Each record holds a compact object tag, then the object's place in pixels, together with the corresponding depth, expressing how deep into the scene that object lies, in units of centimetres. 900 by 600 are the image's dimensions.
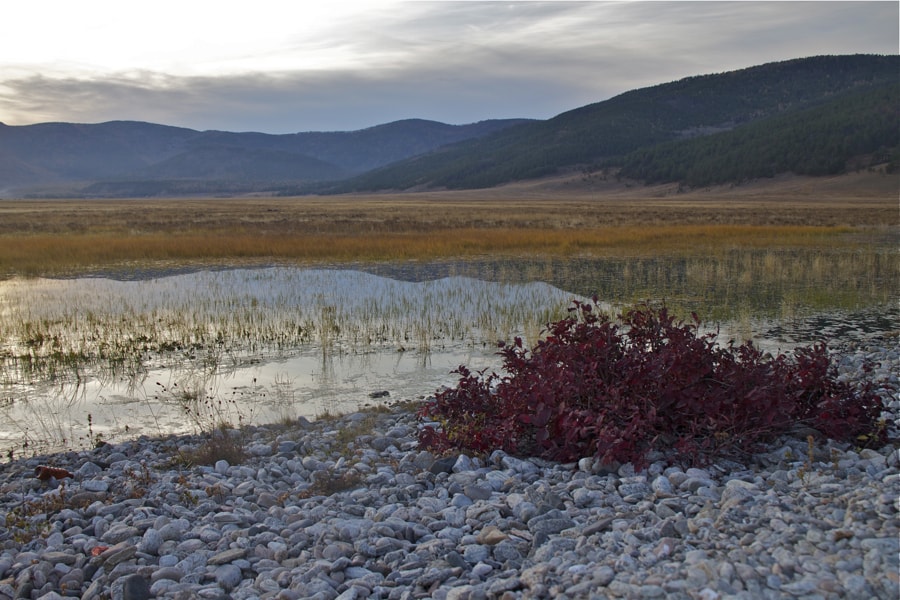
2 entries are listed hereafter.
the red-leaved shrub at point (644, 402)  648
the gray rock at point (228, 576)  480
